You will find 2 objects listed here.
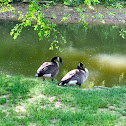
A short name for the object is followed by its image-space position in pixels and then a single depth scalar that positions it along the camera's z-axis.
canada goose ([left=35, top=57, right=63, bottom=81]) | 17.22
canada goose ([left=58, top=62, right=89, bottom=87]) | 16.44
